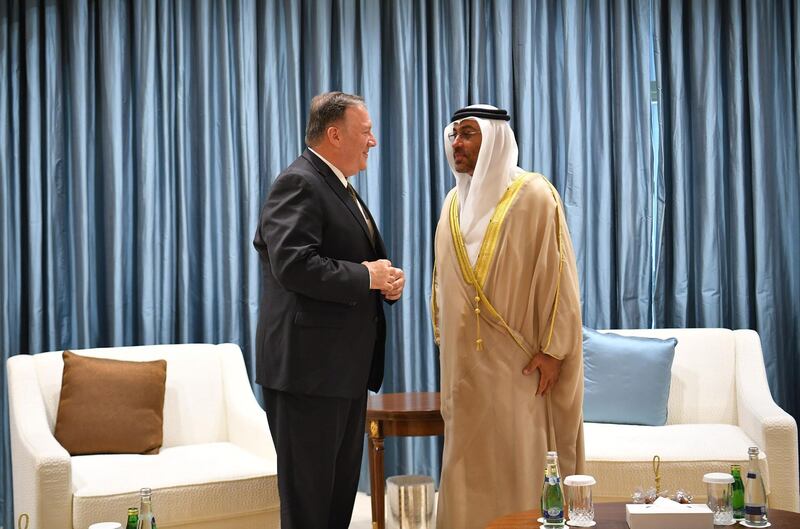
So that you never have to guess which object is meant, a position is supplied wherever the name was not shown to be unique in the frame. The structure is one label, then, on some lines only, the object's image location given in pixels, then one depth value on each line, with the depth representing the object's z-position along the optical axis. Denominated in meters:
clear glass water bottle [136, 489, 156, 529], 2.14
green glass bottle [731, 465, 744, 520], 2.41
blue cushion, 4.01
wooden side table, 3.54
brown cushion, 3.62
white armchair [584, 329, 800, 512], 3.52
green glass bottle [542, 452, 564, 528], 2.37
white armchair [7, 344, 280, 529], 3.12
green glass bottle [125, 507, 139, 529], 2.10
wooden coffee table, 2.39
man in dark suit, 2.73
